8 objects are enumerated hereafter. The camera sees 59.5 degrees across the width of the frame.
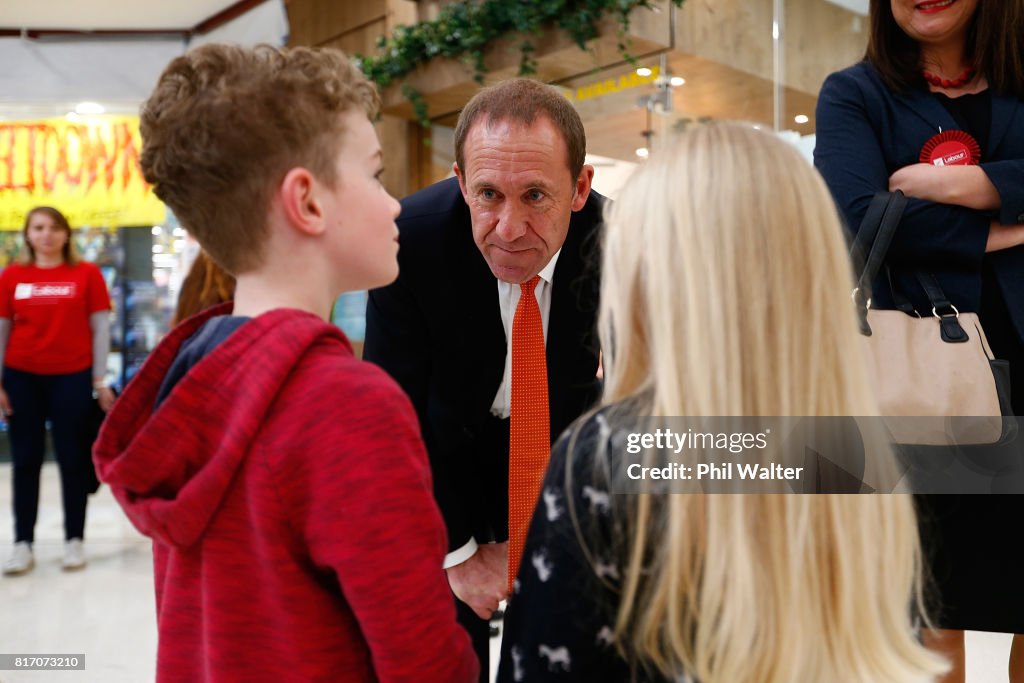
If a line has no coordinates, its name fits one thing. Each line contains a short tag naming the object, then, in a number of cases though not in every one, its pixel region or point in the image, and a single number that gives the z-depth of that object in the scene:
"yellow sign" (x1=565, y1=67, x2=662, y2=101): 5.73
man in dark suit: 1.59
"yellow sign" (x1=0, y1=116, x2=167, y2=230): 8.59
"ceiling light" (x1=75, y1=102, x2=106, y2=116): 8.48
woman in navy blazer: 1.43
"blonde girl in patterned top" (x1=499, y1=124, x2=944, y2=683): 0.82
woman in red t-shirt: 4.24
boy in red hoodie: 0.86
